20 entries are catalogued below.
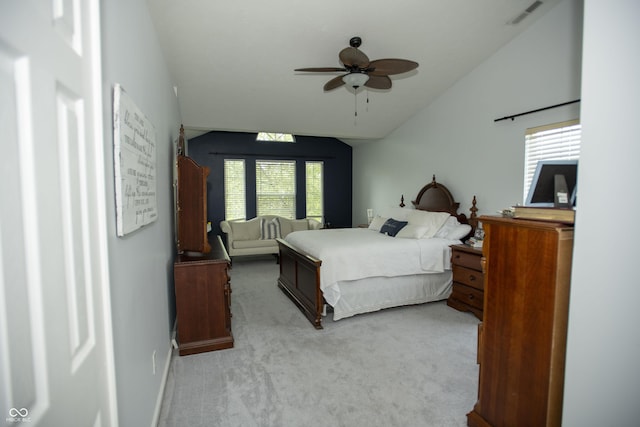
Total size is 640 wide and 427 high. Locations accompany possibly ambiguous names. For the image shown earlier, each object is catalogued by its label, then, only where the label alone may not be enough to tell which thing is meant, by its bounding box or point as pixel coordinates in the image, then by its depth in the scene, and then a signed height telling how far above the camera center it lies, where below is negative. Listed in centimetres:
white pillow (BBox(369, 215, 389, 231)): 478 -47
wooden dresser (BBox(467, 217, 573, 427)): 136 -61
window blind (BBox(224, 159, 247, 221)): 681 +1
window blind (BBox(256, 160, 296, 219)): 702 +7
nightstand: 338 -96
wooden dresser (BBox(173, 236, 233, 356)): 264 -94
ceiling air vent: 308 +178
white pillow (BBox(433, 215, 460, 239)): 412 -46
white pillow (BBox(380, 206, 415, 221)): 461 -33
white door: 50 -5
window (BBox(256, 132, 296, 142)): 692 +117
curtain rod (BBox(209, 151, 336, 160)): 667 +77
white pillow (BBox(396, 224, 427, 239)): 395 -50
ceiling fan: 268 +110
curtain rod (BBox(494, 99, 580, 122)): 305 +85
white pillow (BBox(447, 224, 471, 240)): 410 -52
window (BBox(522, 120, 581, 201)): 304 +49
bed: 328 -80
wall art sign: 129 +12
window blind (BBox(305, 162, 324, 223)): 742 +3
